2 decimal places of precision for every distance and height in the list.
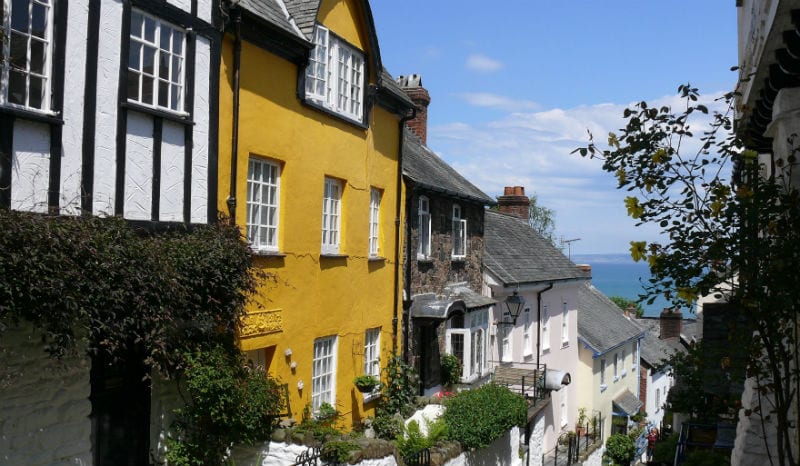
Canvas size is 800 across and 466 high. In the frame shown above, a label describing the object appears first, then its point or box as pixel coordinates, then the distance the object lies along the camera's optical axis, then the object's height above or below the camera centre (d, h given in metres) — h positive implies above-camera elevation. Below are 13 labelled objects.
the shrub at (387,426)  15.02 -3.81
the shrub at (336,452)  11.22 -3.26
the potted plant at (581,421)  30.38 -7.39
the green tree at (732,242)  5.34 +0.07
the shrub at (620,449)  28.08 -7.84
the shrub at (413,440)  14.19 -3.90
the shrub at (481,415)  15.61 -3.79
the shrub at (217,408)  9.93 -2.40
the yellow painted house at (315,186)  11.63 +1.01
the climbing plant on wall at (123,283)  7.05 -0.53
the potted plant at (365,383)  14.69 -2.84
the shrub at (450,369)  19.09 -3.28
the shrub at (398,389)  15.93 -3.25
